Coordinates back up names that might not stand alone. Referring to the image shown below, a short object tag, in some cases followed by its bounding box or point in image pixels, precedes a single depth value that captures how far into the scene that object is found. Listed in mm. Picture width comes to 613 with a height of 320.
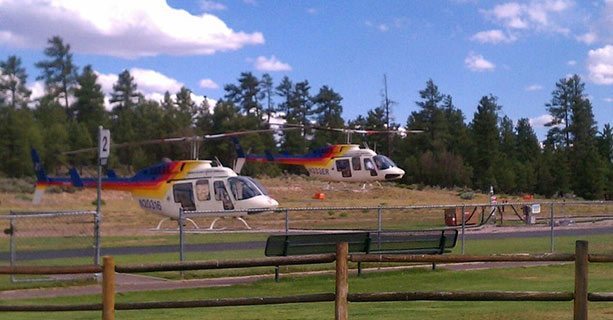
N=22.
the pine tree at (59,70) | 69688
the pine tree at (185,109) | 73869
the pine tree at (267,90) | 103062
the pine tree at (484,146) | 82000
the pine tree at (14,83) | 56562
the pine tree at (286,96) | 104438
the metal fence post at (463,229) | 22869
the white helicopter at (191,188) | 33969
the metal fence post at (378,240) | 19547
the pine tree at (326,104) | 102562
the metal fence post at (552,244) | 24016
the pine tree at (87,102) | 71312
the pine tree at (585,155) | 76250
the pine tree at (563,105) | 95312
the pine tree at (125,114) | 66312
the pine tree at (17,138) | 50938
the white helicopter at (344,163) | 55125
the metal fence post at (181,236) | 19000
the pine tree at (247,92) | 101688
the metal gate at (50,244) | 18062
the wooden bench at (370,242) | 18438
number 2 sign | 18125
